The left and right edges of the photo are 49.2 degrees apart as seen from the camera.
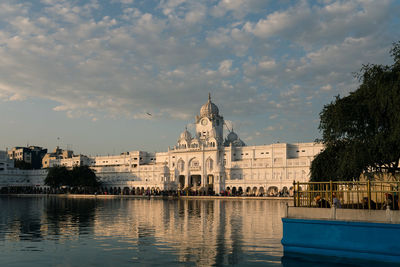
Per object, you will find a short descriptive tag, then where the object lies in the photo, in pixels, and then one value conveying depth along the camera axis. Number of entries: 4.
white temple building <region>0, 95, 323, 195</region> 89.44
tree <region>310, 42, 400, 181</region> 20.50
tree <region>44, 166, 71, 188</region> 101.44
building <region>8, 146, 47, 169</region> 164.00
